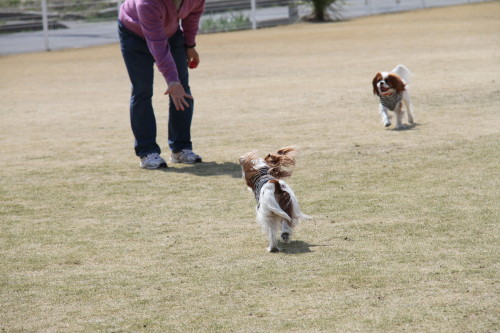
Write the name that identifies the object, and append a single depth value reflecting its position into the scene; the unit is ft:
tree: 87.30
